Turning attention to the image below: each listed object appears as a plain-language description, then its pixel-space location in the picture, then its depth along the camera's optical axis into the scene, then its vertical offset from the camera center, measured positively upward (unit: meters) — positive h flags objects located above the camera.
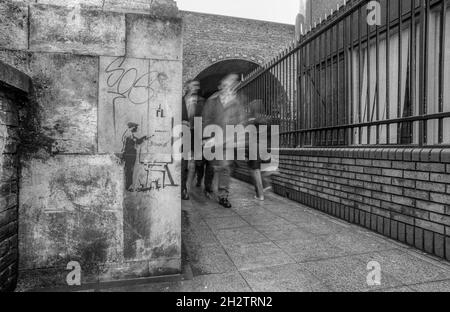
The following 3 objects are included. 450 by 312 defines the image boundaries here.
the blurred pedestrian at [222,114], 5.61 +0.80
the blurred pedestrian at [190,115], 5.94 +0.81
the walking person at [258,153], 6.09 +0.00
